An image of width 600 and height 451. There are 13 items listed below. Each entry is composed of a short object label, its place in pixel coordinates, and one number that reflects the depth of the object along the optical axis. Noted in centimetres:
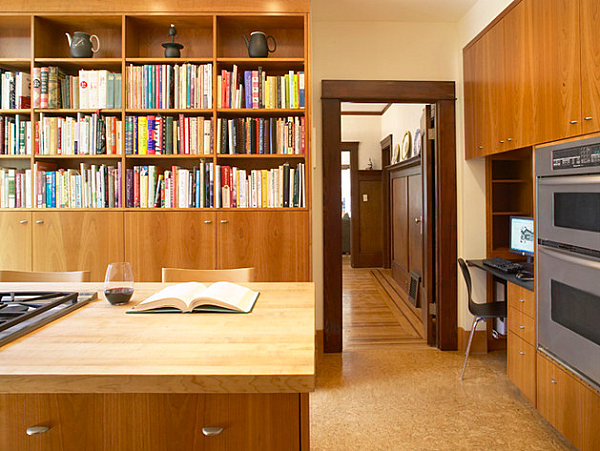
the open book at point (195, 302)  131
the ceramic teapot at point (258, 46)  290
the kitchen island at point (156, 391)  83
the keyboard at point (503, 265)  282
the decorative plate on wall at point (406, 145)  538
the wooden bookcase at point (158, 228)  288
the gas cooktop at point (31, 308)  106
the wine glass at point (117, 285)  138
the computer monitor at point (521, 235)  301
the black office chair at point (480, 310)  288
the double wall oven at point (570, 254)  181
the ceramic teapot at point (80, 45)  288
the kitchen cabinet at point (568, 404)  182
